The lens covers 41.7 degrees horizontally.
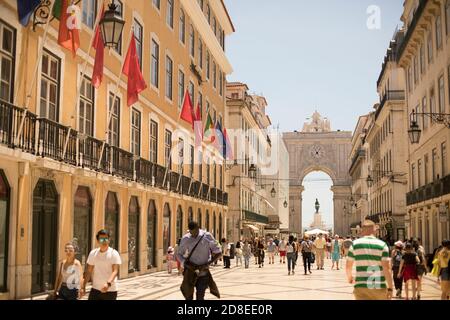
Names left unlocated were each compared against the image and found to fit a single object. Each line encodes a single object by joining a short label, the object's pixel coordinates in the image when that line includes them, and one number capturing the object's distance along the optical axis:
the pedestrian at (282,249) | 33.40
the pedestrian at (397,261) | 16.00
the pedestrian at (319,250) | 27.34
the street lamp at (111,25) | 12.27
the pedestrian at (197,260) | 9.46
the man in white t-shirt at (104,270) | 8.30
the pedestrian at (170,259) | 23.98
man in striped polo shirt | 7.50
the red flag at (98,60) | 15.73
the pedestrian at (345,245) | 32.10
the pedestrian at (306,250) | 24.35
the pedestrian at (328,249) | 40.63
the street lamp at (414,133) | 22.38
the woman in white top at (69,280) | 8.96
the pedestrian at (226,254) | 28.31
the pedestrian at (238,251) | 31.72
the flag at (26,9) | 12.50
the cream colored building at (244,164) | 49.28
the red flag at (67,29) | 14.09
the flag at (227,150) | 33.50
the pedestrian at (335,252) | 29.17
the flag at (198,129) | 28.12
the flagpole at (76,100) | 14.91
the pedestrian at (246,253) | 29.42
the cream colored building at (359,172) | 73.61
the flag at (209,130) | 28.12
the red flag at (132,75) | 17.86
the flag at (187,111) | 23.66
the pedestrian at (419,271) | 14.26
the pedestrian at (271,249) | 34.94
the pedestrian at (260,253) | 30.53
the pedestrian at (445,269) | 12.56
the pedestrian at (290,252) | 24.37
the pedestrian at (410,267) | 14.21
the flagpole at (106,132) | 17.27
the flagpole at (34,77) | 12.75
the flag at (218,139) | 30.91
